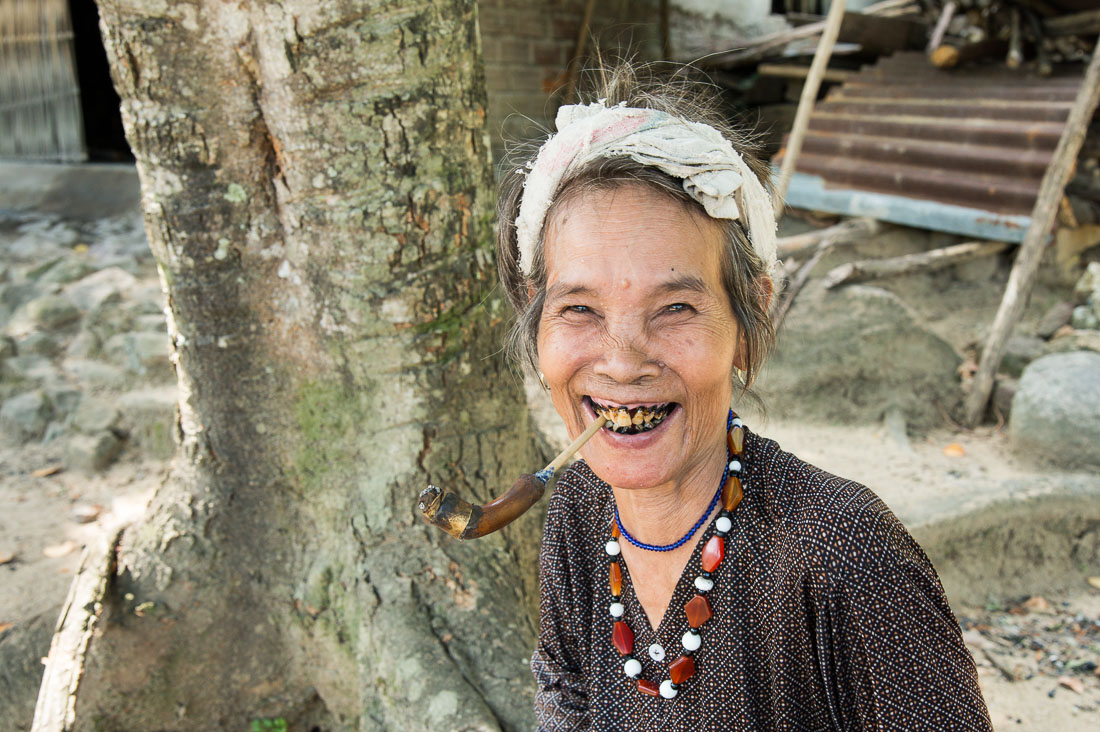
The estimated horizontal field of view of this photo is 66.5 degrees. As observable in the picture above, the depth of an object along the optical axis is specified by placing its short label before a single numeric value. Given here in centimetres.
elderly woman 133
